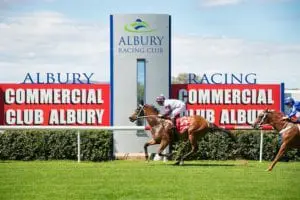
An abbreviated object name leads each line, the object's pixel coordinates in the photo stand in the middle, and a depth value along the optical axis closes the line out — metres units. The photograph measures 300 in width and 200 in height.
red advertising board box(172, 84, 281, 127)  20.58
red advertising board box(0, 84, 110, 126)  20.69
